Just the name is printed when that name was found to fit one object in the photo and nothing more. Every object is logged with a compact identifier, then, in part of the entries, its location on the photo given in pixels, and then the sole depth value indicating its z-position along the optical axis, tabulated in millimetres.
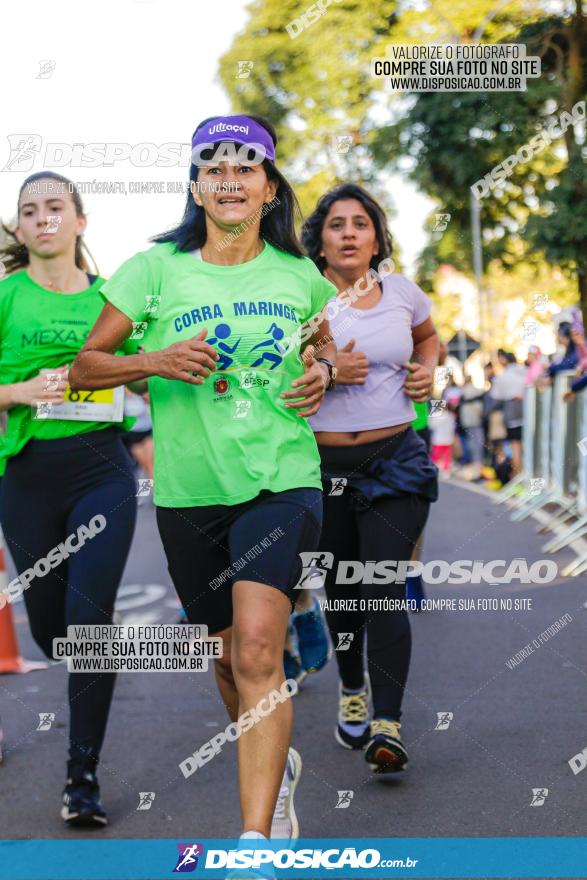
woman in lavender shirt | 7267
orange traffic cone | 10360
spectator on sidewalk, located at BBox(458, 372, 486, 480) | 30847
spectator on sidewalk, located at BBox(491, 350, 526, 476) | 24563
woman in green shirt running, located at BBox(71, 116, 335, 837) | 5515
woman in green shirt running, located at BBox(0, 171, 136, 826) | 6829
